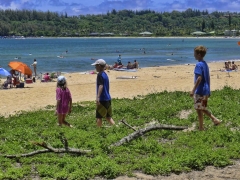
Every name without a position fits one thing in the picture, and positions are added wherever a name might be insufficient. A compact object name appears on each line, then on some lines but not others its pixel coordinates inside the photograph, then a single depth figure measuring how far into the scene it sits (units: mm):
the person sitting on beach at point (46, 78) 25859
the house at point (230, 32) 186625
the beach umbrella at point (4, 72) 21912
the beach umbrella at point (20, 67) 22469
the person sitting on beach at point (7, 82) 22031
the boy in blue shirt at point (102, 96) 8408
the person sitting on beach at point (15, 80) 22275
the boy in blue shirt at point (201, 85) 7898
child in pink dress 9086
